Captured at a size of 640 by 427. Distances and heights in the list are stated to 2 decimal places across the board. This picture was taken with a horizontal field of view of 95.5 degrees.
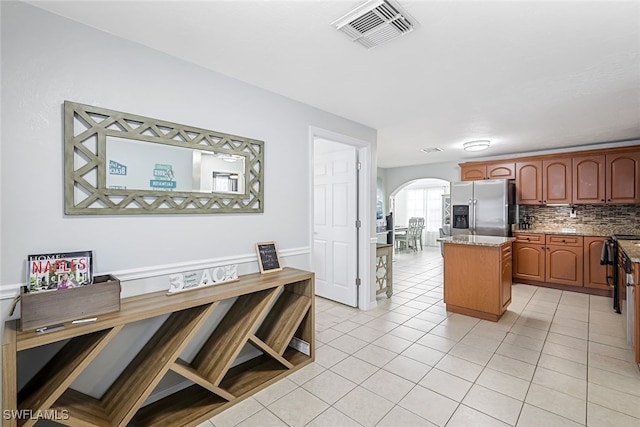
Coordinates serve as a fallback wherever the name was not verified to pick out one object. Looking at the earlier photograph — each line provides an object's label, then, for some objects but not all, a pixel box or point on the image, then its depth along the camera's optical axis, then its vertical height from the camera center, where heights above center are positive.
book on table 1.50 -0.30
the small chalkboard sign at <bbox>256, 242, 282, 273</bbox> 2.53 -0.38
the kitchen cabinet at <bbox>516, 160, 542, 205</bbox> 5.17 +0.59
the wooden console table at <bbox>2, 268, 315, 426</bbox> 1.40 -0.90
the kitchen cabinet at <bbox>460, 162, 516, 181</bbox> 5.44 +0.87
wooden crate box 1.36 -0.45
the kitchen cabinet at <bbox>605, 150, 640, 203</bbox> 4.38 +0.59
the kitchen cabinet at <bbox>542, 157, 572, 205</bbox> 4.90 +0.59
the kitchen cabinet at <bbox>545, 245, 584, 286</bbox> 4.63 -0.80
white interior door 3.86 -0.09
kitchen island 3.40 -0.74
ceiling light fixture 4.53 +1.11
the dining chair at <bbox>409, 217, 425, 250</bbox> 9.66 -0.25
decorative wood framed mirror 1.69 +0.33
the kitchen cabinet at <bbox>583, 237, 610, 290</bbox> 4.41 -0.78
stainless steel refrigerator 5.09 +0.15
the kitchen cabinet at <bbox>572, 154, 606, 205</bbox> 4.64 +0.59
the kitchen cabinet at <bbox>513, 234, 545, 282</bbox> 4.97 -0.73
